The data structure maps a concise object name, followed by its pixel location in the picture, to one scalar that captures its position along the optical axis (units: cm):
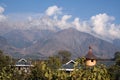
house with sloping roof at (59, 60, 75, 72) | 7263
